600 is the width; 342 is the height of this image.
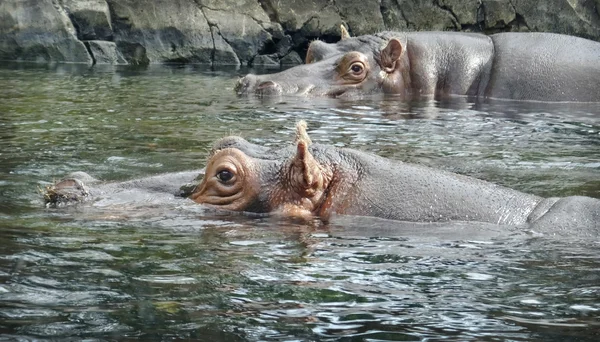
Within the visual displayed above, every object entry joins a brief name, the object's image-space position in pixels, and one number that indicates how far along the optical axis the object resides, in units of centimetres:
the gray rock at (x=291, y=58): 1834
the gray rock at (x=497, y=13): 1847
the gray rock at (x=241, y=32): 1789
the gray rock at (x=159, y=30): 1759
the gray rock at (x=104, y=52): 1733
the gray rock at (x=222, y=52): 1791
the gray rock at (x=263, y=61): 1816
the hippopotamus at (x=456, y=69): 1226
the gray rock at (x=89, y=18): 1731
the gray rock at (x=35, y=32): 1694
